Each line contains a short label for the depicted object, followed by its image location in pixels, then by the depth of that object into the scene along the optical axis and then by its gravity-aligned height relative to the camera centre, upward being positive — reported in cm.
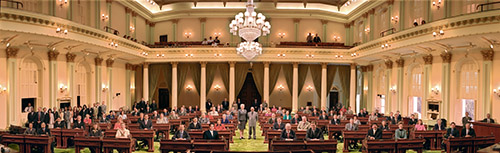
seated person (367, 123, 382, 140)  1102 -192
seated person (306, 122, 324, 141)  1058 -187
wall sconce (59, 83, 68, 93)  1792 -86
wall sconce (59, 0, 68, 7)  1733 +339
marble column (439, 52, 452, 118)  1710 -54
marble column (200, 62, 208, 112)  2573 -136
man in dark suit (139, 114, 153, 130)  1269 -190
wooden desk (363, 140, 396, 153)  966 -201
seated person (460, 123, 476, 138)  1105 -188
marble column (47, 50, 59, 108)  1714 -29
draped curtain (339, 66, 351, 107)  2840 -66
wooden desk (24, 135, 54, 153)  996 -200
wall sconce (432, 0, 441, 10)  1736 +339
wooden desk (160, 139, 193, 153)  933 -196
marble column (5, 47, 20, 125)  1487 -60
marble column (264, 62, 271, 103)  2541 -76
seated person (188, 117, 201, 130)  1247 -192
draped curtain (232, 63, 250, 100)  2746 -11
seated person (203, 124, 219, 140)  1074 -193
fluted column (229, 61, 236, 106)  2545 -116
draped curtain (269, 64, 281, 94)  2770 -11
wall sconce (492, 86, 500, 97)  1455 -81
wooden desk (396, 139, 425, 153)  989 -204
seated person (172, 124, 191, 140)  1052 -190
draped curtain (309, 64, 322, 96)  2783 -26
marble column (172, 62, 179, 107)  2557 -104
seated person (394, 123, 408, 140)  1105 -194
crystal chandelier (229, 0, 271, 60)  1313 +180
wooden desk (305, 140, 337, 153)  966 -201
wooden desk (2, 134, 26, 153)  1013 -197
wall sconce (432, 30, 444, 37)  1395 +154
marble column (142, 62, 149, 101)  2594 -72
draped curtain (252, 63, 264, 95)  2759 -35
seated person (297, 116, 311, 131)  1254 -189
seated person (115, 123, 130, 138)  1062 -186
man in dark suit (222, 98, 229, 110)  2527 -236
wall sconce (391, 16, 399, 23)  2066 +314
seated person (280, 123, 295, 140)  1055 -187
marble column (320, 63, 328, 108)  2550 -90
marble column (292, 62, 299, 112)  2573 -135
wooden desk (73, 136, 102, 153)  997 -202
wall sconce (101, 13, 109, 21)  2106 +326
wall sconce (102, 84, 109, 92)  2187 -104
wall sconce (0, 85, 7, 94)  1455 -75
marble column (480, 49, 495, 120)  1491 -33
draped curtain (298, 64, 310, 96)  2796 -2
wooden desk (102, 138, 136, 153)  975 -203
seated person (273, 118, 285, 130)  1261 -190
